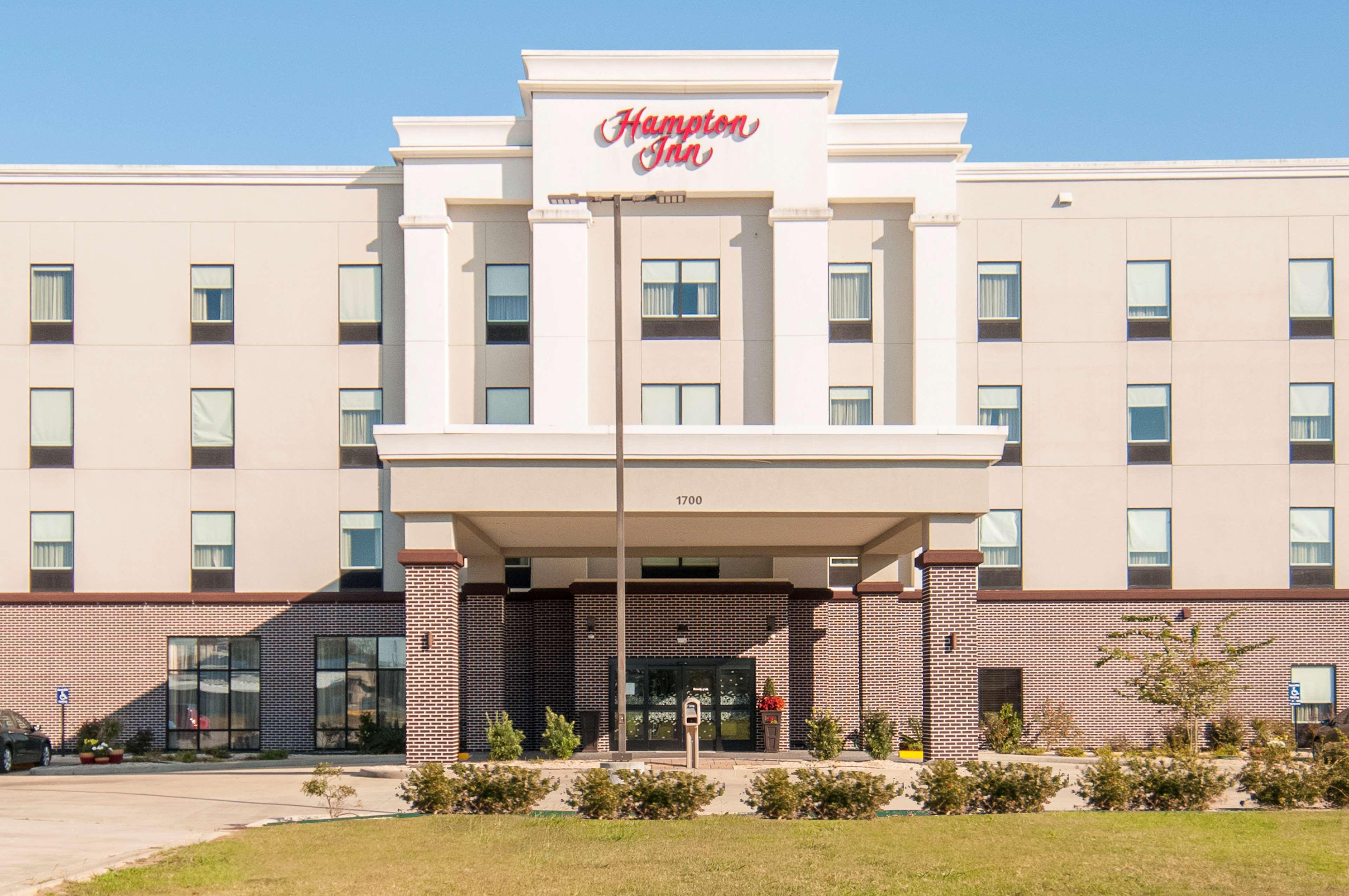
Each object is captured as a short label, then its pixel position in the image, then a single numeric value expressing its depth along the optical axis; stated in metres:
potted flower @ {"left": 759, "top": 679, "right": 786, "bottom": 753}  36.44
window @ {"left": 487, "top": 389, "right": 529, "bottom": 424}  38.34
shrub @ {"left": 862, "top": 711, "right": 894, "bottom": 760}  34.03
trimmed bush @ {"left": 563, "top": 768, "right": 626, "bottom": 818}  21.86
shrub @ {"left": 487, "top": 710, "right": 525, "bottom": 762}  31.75
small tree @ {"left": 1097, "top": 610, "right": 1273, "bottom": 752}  35.97
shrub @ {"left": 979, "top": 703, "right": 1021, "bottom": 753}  37.28
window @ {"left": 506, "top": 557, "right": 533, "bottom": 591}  39.00
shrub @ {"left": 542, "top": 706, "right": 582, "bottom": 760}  32.75
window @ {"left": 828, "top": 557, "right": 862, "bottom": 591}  39.62
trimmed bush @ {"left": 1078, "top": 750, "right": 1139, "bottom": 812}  22.55
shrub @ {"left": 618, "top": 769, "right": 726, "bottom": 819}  21.78
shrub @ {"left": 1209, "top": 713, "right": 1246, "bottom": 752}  37.25
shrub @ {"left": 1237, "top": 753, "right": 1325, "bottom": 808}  22.66
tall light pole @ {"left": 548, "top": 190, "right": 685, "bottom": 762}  25.75
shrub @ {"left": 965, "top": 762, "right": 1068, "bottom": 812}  22.31
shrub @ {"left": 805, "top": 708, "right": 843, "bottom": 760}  32.66
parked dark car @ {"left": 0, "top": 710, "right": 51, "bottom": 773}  33.44
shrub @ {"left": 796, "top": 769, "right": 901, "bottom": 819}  21.77
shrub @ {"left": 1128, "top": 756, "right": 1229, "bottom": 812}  22.64
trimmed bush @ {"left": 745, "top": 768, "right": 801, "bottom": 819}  21.80
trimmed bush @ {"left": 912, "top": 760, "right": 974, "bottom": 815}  22.05
